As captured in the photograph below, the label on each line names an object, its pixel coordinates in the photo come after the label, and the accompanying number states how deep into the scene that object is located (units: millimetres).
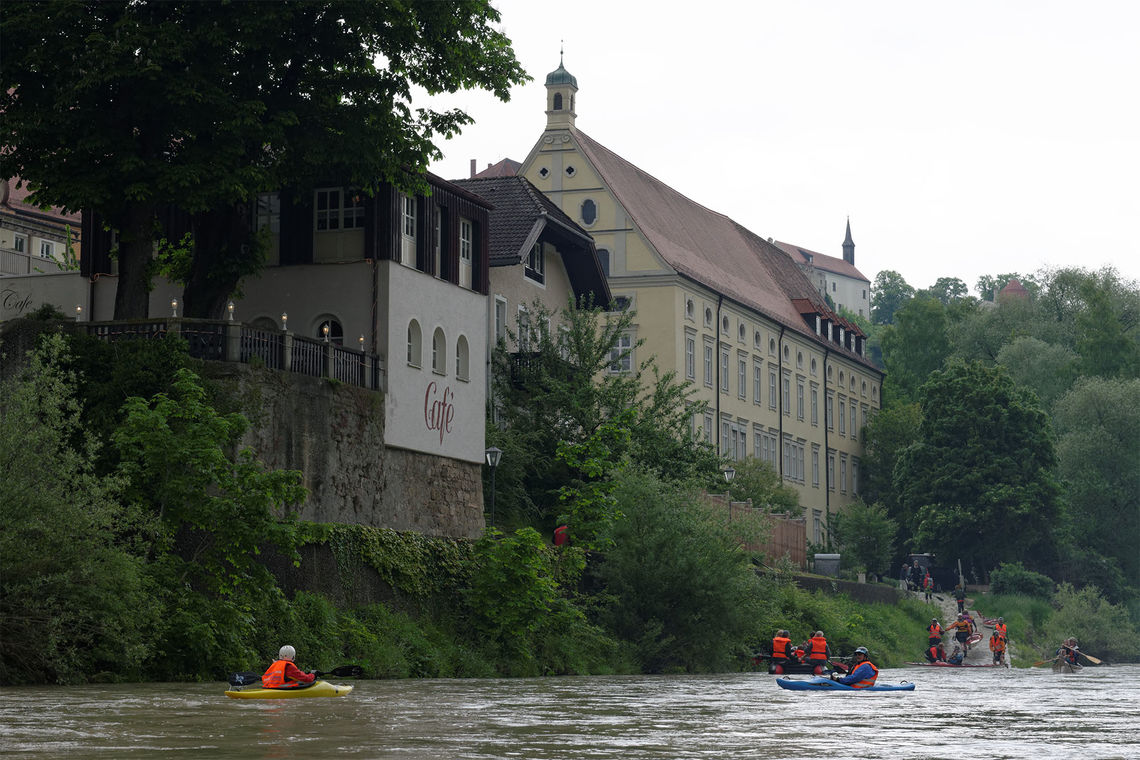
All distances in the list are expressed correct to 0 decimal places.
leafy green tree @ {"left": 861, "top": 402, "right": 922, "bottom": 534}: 97125
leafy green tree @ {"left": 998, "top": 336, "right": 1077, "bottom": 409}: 93312
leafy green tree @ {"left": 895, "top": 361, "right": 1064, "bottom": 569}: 81188
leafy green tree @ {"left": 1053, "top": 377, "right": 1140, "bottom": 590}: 83938
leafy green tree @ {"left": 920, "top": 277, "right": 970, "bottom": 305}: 174125
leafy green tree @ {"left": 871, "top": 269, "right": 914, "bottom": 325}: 194500
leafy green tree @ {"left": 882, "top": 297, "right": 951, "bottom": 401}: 104688
